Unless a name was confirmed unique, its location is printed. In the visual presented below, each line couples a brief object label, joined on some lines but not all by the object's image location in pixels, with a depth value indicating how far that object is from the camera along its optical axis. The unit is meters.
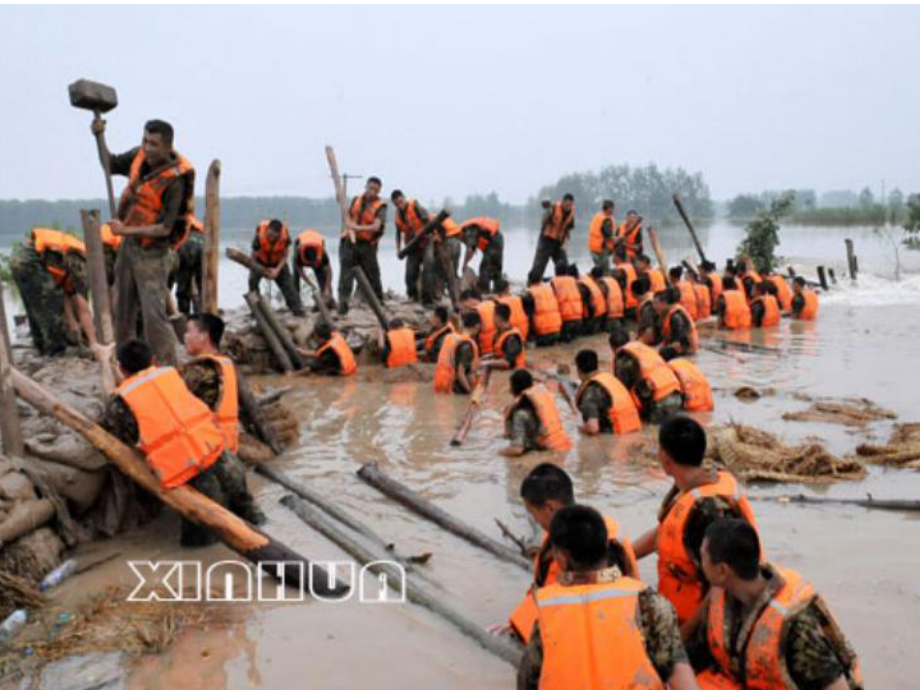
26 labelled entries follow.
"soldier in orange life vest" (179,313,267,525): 5.80
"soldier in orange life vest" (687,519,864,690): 3.04
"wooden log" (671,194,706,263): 20.03
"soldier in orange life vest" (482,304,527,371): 10.84
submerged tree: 22.81
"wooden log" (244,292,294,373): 11.78
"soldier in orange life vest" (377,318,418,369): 12.04
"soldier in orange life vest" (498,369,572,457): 7.45
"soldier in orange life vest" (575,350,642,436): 8.01
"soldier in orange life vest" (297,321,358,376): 11.65
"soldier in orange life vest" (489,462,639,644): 3.65
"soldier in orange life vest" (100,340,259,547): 5.11
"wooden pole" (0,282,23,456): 5.30
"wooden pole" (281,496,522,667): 4.16
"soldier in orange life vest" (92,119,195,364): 6.61
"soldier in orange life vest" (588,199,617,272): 17.71
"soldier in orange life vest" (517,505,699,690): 2.89
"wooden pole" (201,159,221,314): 7.27
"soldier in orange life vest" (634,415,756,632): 3.80
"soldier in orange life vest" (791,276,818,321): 17.19
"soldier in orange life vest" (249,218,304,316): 12.20
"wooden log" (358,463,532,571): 5.35
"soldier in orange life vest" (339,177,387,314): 13.66
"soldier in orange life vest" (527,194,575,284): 16.23
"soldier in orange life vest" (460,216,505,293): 15.93
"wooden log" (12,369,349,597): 5.05
